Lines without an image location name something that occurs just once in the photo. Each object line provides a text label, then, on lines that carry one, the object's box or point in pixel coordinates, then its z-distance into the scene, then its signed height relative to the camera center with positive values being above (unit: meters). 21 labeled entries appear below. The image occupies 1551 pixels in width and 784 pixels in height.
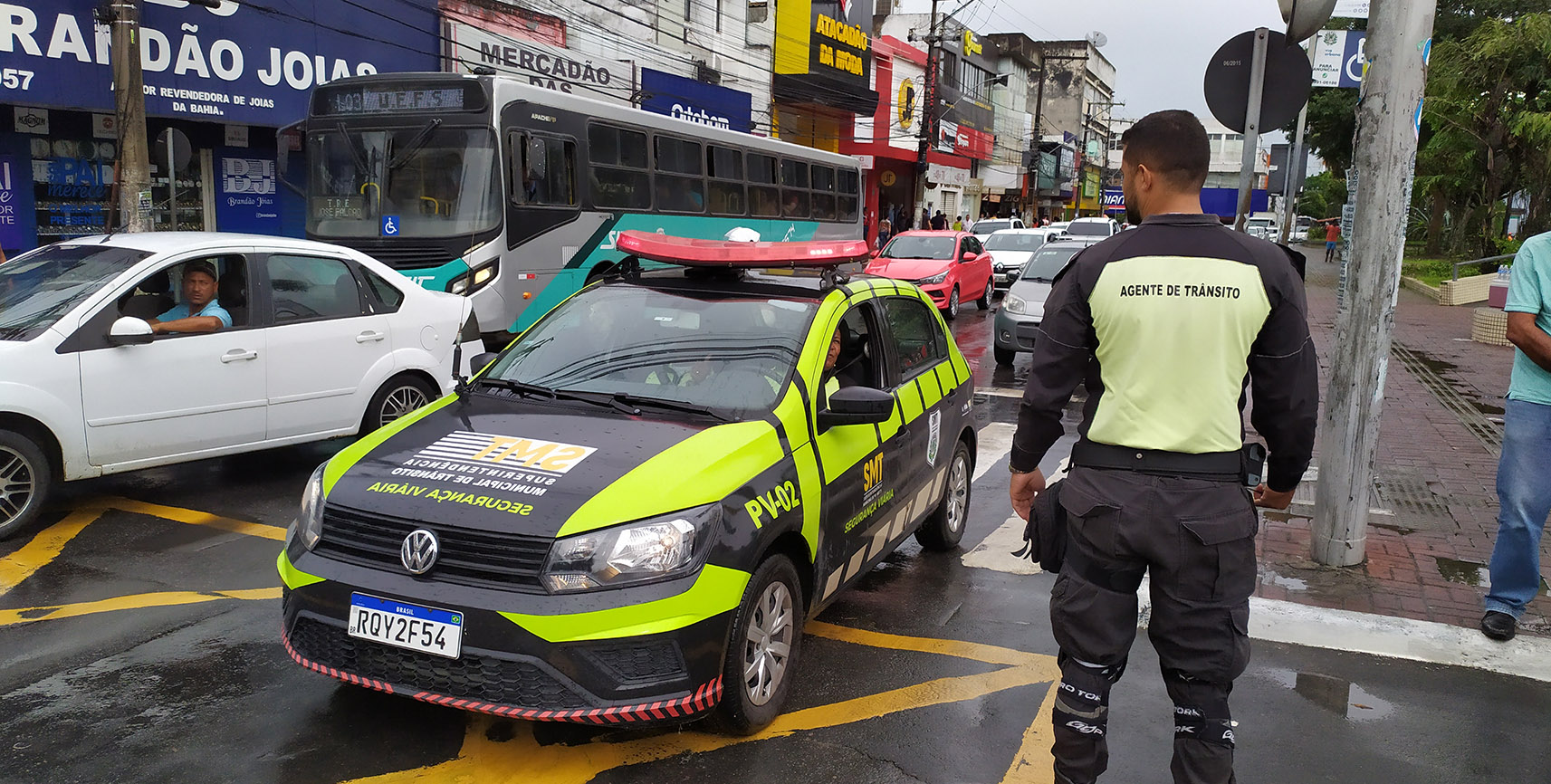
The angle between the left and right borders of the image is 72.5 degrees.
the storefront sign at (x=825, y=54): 32.50 +5.57
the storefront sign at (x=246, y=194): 16.56 +0.18
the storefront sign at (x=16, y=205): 13.91 -0.11
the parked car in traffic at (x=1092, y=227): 29.60 +0.35
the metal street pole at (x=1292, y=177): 22.48 +1.51
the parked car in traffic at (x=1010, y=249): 24.05 -0.31
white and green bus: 11.65 +0.35
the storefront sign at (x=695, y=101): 24.05 +2.97
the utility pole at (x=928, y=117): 36.38 +3.99
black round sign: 5.61 +0.88
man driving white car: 6.39 -0.61
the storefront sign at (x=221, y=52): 12.79 +2.07
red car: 18.31 -0.55
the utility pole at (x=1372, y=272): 5.41 -0.11
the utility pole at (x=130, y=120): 11.32 +0.88
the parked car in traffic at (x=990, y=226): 34.70 +0.32
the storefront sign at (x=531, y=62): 18.45 +2.96
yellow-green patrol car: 3.30 -0.97
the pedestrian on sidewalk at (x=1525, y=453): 4.51 -0.85
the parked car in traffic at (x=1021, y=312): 13.07 -0.94
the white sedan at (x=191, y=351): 5.71 -0.88
